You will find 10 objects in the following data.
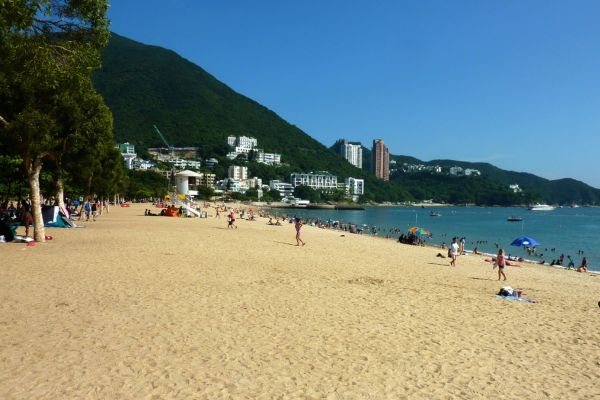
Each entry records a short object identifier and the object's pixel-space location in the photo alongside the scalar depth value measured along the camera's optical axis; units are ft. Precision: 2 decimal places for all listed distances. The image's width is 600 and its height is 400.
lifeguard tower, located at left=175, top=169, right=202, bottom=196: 240.57
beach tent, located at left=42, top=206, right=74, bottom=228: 74.76
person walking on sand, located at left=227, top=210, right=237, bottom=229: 97.71
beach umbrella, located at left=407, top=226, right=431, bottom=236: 110.52
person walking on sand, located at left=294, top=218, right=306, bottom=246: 70.54
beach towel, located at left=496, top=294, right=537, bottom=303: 35.96
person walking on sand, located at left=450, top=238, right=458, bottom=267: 60.85
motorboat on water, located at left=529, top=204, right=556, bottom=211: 572.51
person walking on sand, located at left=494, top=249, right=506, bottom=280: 49.44
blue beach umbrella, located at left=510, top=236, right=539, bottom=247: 79.66
